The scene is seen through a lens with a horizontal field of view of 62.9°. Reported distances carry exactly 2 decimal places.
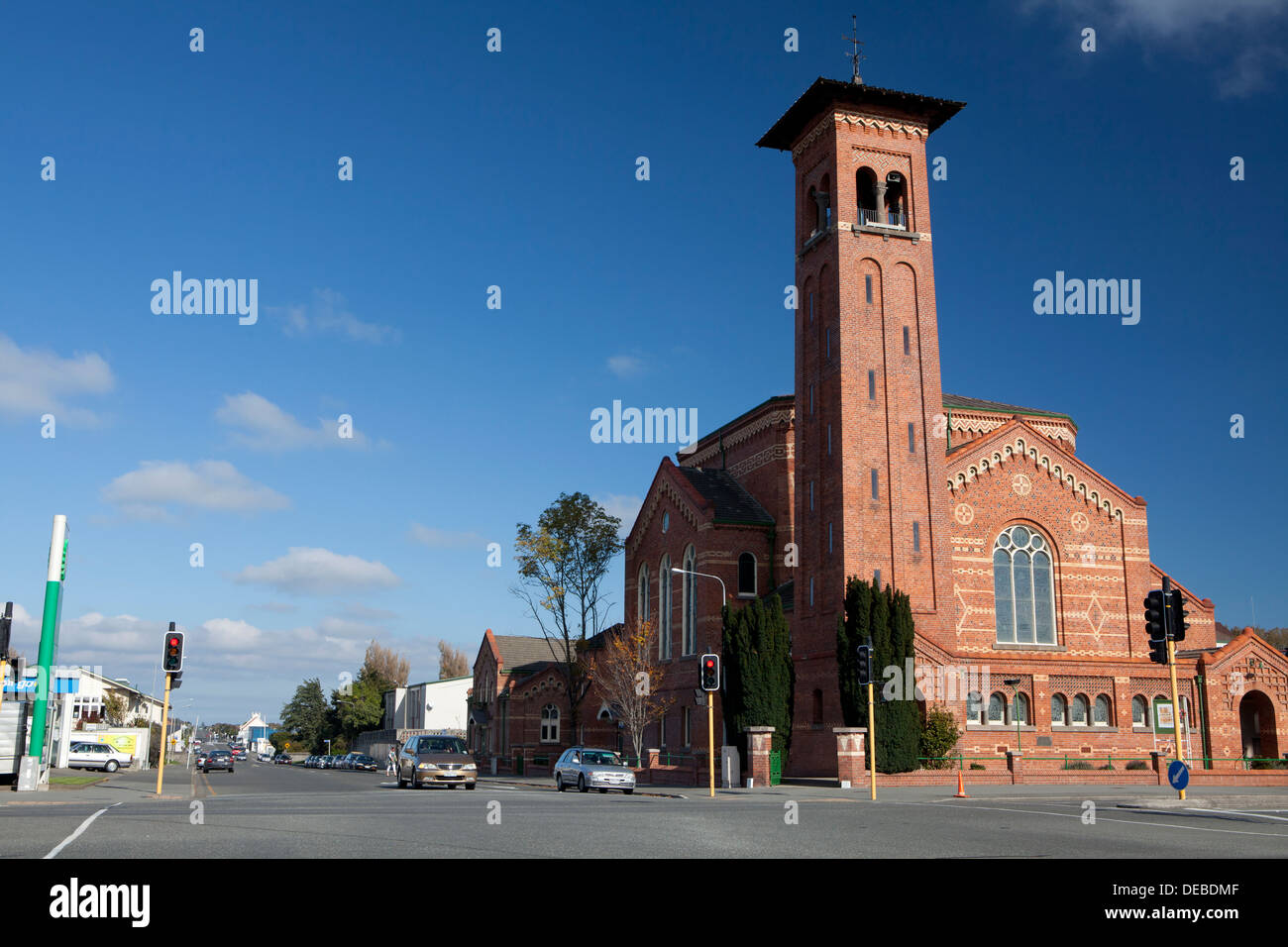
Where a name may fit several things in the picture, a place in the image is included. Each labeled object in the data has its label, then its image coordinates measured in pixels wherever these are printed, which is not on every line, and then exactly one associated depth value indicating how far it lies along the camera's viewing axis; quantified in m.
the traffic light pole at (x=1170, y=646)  24.46
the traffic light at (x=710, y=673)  30.41
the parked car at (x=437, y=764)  32.81
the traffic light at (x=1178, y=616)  24.42
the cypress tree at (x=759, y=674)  38.72
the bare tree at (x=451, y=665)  125.82
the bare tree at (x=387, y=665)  125.56
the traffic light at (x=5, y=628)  30.31
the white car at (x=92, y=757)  61.53
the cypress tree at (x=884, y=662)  34.38
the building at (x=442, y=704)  91.81
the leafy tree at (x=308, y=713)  127.19
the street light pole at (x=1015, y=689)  39.75
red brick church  40.41
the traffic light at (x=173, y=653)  26.38
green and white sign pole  33.00
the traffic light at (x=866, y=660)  28.64
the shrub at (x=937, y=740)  35.88
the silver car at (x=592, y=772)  33.34
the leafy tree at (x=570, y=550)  55.25
